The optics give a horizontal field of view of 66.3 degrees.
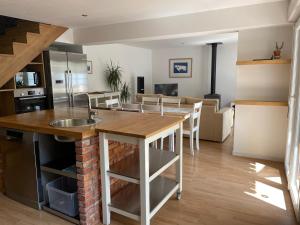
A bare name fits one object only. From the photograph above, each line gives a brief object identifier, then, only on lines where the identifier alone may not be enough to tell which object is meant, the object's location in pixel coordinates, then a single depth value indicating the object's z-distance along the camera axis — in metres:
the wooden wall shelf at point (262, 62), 3.19
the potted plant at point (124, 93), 6.35
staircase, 3.41
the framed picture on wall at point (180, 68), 7.84
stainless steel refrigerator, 4.16
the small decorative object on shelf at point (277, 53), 3.30
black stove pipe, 7.15
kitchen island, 1.87
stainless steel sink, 2.23
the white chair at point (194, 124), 3.77
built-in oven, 3.72
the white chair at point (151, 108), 3.48
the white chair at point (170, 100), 4.05
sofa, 4.33
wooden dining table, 3.65
